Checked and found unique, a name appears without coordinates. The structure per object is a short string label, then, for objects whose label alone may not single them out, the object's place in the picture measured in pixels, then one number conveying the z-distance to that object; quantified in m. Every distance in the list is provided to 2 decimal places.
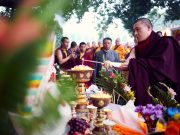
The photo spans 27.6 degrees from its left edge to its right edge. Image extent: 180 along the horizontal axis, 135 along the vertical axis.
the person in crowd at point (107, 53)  6.11
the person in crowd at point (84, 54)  7.16
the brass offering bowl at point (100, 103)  1.63
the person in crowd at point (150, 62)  2.81
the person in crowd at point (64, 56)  5.74
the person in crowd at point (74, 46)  7.00
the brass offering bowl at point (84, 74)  2.04
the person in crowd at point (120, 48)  7.41
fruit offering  1.08
